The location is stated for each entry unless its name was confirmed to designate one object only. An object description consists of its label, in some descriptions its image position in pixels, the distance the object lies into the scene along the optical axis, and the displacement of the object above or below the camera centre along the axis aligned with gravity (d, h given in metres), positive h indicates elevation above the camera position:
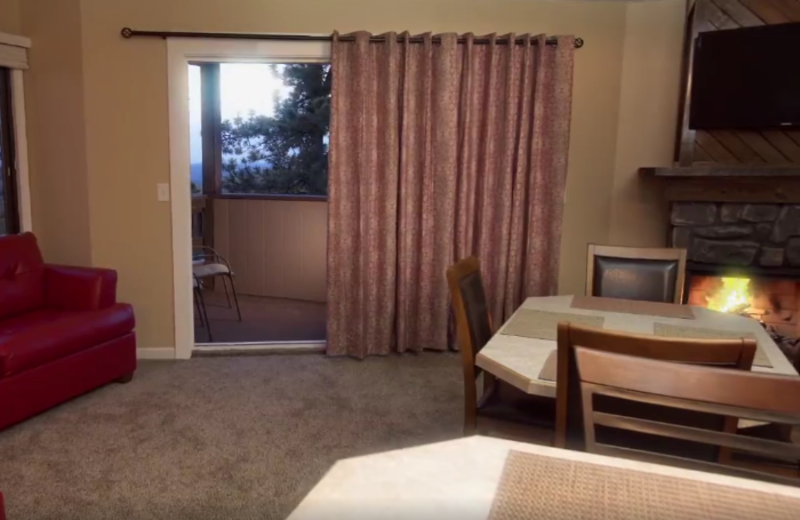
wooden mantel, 3.74 +0.02
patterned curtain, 4.00 +0.02
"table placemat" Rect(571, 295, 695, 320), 2.59 -0.50
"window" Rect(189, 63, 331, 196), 5.80 +0.47
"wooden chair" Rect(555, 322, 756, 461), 1.47 -0.39
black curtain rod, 3.90 +0.86
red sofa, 3.04 -0.81
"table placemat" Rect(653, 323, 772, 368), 2.24 -0.51
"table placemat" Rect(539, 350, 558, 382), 1.79 -0.53
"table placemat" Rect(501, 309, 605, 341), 2.23 -0.51
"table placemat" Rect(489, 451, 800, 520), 0.94 -0.47
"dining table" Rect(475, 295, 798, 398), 1.86 -0.51
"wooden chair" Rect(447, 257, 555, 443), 2.20 -0.78
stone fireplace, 3.86 -0.42
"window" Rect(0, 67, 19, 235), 3.99 +0.02
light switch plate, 4.07 -0.11
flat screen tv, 3.74 +0.64
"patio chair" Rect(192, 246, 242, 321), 4.77 -0.72
